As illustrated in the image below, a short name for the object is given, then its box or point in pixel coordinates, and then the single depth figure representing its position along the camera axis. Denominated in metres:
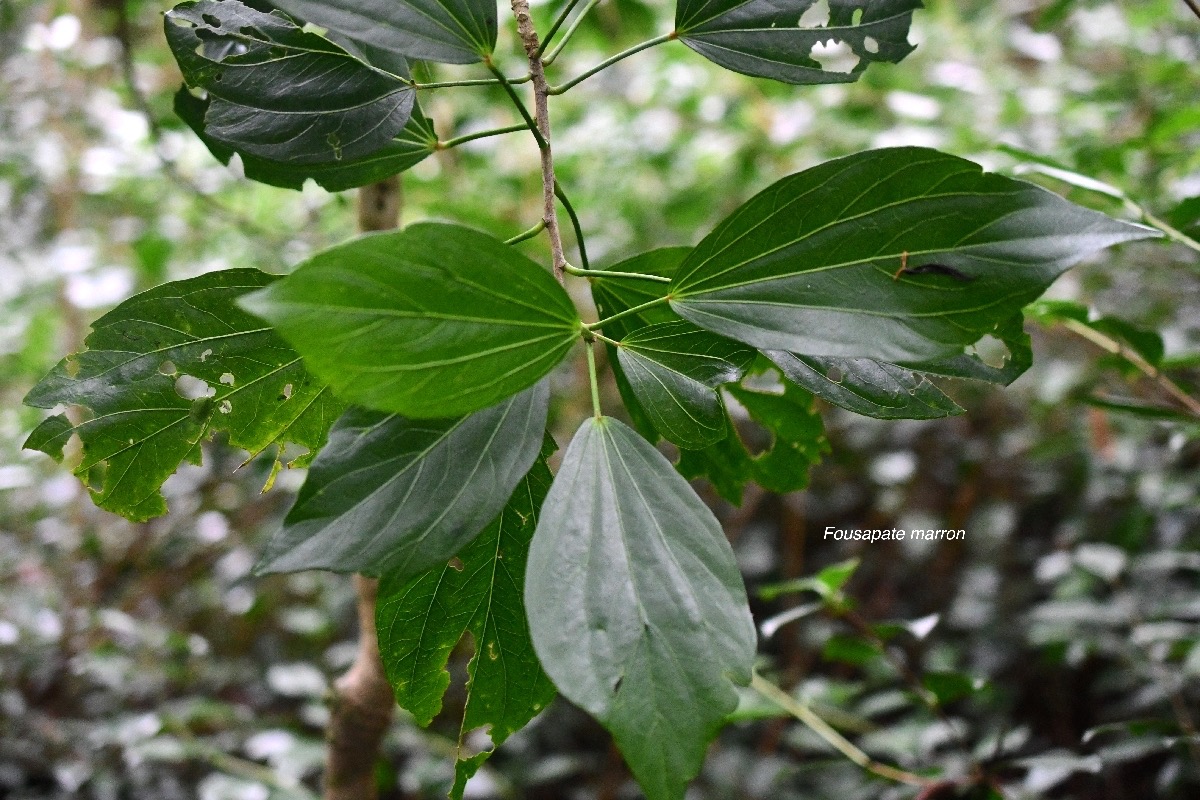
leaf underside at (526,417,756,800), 0.43
